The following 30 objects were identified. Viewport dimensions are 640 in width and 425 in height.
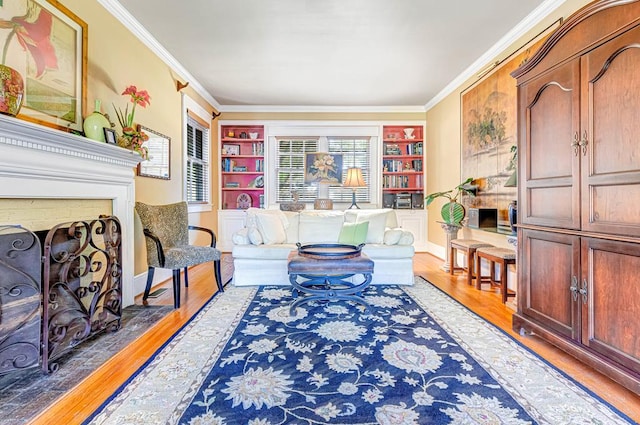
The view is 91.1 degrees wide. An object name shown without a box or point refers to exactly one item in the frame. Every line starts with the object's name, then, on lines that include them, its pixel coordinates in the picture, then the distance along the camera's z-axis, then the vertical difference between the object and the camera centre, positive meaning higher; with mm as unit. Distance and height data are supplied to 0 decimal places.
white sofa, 3523 -329
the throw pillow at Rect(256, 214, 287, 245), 3721 -178
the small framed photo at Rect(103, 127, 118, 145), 2478 +629
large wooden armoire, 1529 +151
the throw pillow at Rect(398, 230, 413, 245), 3641 -287
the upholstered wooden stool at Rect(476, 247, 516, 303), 2967 -444
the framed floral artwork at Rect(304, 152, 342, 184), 5902 +875
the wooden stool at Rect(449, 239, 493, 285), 3589 -392
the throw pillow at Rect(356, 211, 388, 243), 3783 -154
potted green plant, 3957 +68
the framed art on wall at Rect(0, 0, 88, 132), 1862 +1016
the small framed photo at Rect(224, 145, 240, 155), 5900 +1226
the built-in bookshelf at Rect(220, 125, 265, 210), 5883 +912
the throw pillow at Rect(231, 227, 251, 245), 3613 -274
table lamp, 5125 +577
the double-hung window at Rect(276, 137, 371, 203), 5957 +1112
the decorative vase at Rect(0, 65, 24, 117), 1605 +651
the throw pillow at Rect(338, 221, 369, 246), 3631 -218
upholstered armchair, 2811 -299
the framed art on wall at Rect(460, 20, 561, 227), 3266 +987
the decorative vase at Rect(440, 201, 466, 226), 3954 +17
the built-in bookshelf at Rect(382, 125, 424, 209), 5930 +956
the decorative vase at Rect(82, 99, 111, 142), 2348 +675
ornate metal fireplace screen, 1624 -480
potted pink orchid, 2725 +725
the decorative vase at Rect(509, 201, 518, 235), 2883 -6
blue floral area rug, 1406 -883
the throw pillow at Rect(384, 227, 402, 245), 3650 -258
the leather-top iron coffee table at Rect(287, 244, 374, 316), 2576 -448
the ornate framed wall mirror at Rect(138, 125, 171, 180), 3347 +663
